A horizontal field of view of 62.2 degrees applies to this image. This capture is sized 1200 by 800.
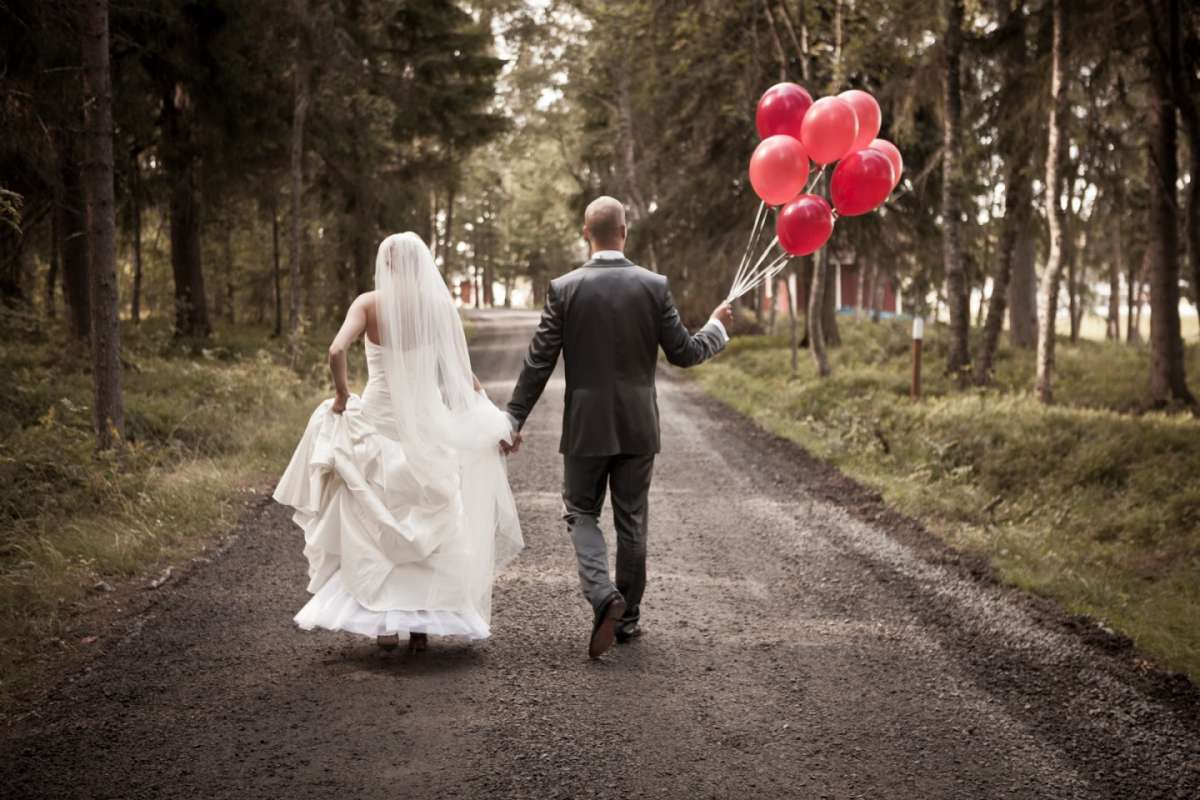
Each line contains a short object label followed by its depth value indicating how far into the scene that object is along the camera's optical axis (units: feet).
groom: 17.11
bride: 17.21
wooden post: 44.93
